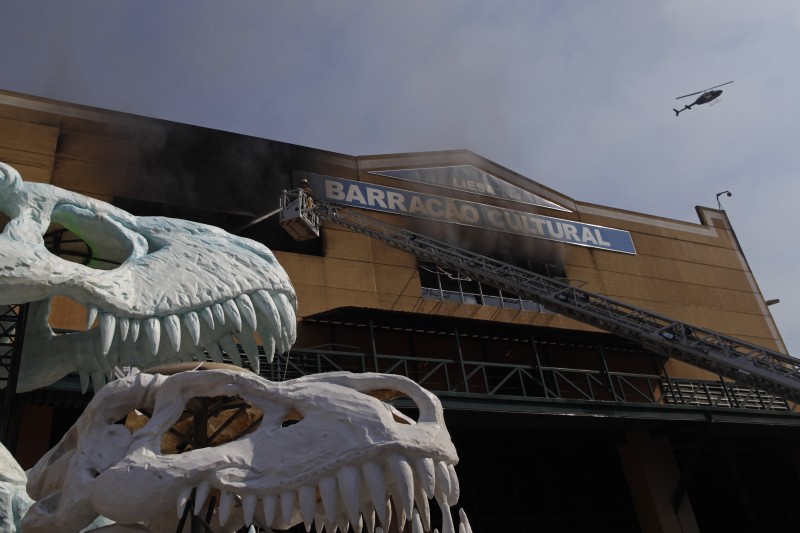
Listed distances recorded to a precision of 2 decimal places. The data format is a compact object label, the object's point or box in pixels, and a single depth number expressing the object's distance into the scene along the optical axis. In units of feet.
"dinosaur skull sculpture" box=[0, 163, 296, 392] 10.52
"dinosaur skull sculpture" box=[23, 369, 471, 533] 7.09
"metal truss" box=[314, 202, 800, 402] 43.75
